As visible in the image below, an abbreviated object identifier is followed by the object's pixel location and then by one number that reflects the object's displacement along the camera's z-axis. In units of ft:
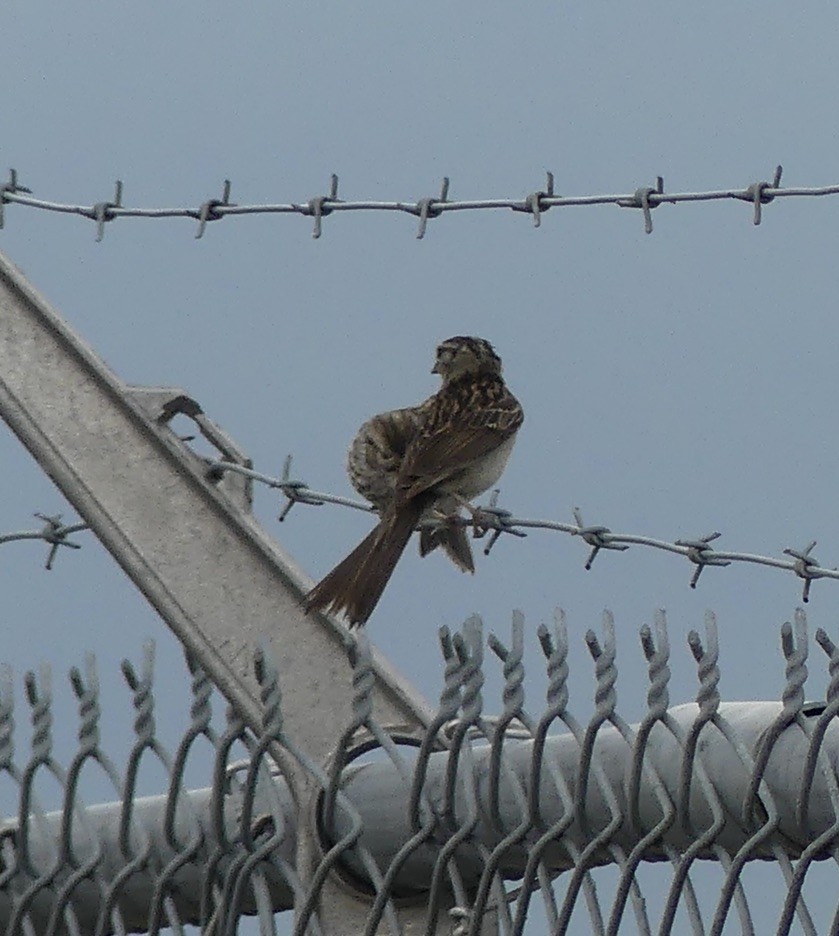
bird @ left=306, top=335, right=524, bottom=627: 45.78
